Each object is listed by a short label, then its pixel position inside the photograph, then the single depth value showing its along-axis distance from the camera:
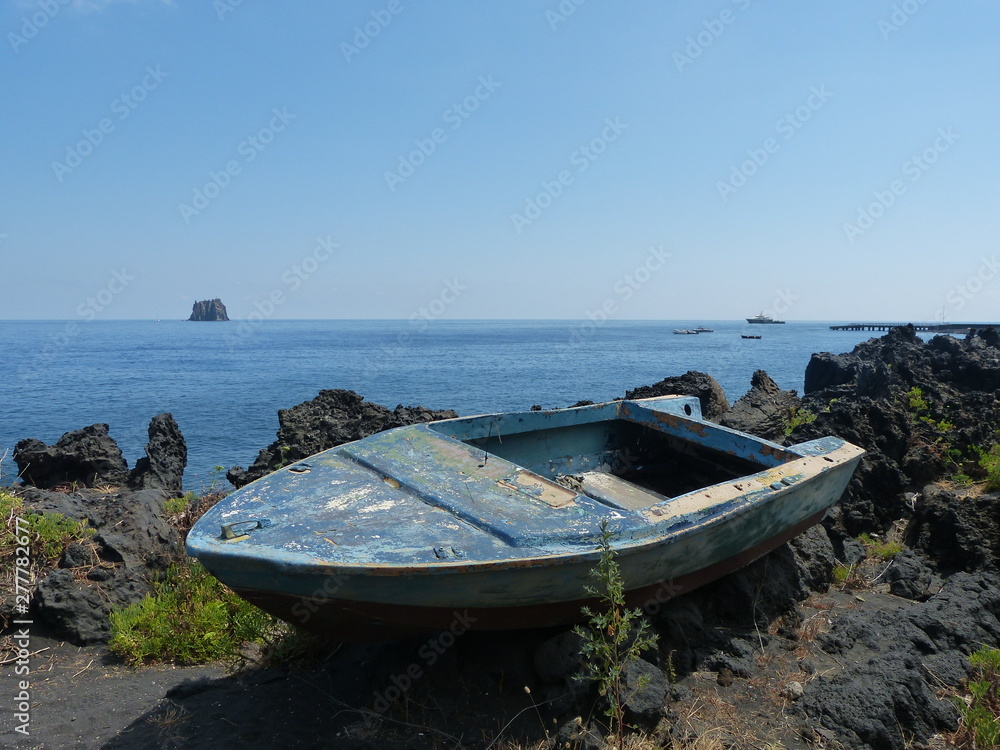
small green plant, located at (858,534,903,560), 7.56
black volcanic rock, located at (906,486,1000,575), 6.98
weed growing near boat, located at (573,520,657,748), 3.49
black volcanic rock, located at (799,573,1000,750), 4.29
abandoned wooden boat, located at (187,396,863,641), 3.67
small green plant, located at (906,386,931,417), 12.91
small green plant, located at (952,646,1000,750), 4.11
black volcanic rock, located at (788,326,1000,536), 8.79
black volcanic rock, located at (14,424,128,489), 11.37
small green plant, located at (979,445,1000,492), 8.56
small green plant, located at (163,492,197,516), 8.41
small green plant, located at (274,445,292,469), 10.02
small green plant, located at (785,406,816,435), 13.14
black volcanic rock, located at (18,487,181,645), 5.35
